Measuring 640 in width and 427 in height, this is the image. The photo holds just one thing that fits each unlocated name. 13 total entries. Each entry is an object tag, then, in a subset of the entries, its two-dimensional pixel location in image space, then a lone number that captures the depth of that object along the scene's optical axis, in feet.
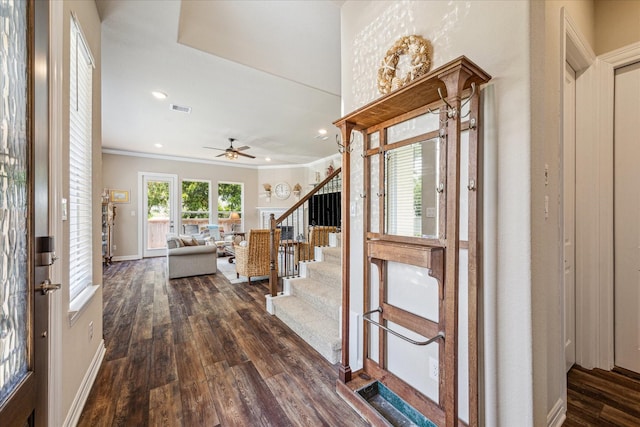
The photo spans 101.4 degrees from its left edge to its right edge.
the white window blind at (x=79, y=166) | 5.30
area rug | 15.35
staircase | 7.52
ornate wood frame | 3.93
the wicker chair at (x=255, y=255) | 14.01
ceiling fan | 17.61
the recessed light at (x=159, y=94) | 11.78
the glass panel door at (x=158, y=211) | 22.84
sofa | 15.38
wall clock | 28.40
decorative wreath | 4.79
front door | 2.51
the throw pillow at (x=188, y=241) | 16.31
